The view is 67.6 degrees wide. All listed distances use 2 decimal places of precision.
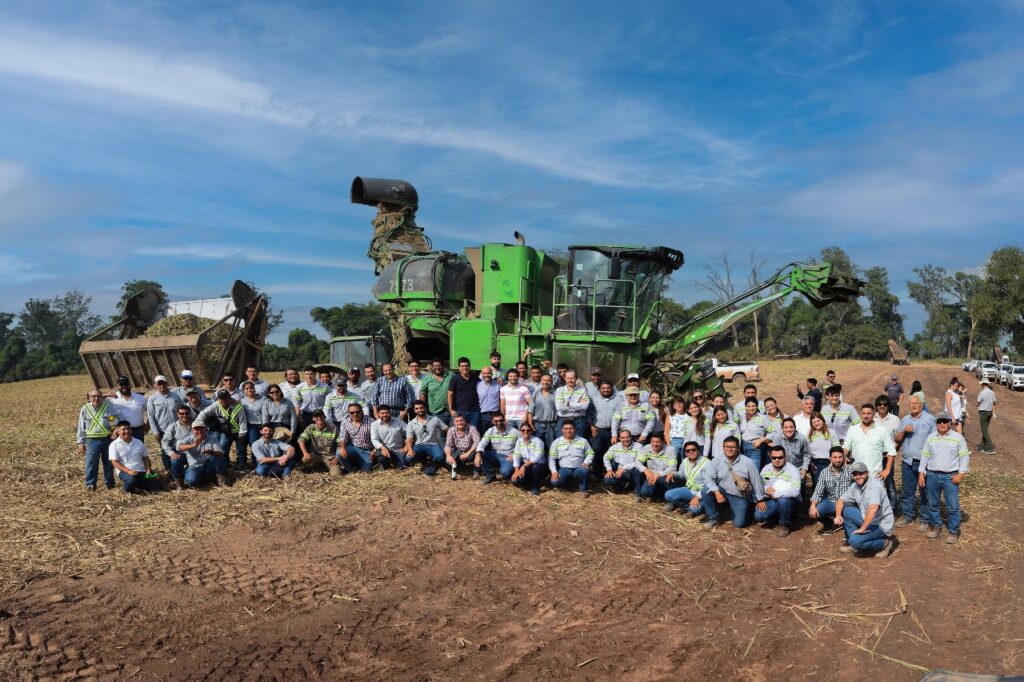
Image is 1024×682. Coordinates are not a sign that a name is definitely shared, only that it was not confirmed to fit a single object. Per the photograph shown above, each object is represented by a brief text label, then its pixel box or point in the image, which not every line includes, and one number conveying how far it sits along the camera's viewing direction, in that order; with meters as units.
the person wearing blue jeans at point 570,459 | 10.60
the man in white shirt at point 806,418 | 10.02
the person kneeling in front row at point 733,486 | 9.39
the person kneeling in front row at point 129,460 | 10.42
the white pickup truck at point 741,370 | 33.39
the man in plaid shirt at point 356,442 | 11.64
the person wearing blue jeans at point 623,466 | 10.50
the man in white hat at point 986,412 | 15.82
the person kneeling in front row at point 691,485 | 9.77
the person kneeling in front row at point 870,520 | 8.39
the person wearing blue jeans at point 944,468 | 8.86
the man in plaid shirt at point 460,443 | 11.23
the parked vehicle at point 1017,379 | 36.92
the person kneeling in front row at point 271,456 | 11.23
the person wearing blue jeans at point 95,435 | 10.66
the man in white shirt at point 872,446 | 9.19
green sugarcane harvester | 12.91
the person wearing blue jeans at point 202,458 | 10.80
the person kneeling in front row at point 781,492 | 9.23
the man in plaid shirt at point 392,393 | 12.16
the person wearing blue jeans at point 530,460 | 10.65
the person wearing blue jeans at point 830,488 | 9.04
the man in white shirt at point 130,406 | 11.11
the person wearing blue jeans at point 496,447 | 11.09
